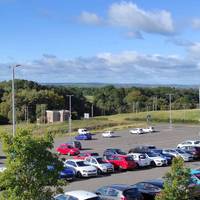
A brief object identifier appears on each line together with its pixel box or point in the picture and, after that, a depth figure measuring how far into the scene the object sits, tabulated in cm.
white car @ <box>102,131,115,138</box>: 8050
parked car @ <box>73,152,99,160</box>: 4332
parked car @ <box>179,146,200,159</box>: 4746
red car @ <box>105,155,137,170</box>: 4081
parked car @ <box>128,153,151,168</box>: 4216
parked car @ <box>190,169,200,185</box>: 2780
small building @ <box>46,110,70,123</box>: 13824
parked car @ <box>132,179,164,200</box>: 2469
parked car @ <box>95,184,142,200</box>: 2262
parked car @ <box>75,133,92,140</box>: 7728
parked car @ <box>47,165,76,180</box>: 3510
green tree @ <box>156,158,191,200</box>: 1805
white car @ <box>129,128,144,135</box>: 8594
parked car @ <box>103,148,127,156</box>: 4580
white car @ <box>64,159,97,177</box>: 3709
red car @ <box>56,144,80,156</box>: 5464
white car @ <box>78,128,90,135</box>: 8509
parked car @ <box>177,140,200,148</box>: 5544
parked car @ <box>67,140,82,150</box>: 6025
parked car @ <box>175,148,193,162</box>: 4572
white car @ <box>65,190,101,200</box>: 2010
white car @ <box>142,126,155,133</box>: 8801
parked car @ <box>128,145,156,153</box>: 4750
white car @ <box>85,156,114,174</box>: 3903
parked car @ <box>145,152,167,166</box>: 4328
